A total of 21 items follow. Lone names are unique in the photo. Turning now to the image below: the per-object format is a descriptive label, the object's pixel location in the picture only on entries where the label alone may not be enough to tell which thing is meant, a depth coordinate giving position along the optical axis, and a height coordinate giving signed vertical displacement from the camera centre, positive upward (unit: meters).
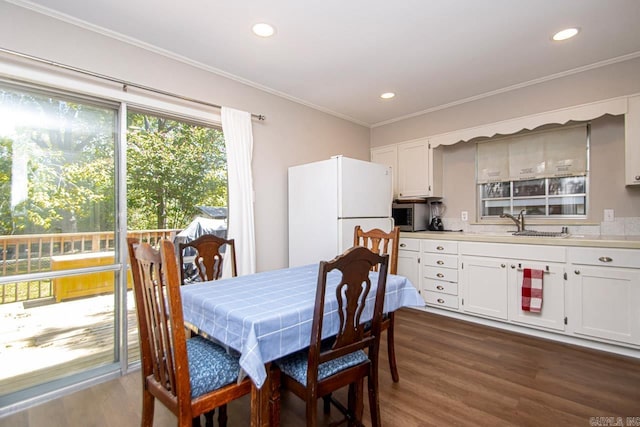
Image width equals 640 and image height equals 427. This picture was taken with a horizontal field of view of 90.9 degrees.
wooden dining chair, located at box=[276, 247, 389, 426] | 1.29 -0.61
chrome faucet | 3.42 -0.06
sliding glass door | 1.97 -0.06
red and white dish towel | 2.81 -0.68
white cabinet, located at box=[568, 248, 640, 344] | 2.41 -0.63
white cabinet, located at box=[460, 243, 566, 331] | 2.76 -0.63
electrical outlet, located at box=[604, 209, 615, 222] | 2.90 -0.01
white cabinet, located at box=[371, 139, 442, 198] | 3.89 +0.60
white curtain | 2.80 +0.22
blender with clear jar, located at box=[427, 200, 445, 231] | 4.03 +0.00
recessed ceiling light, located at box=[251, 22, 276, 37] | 2.19 +1.32
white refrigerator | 2.97 +0.10
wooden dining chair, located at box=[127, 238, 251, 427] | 1.14 -0.59
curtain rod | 1.87 +0.95
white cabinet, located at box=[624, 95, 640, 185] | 2.59 +0.60
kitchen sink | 3.11 -0.19
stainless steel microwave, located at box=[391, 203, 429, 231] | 3.94 -0.01
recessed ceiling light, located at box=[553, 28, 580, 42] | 2.25 +1.32
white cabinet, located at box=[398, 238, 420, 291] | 3.67 -0.53
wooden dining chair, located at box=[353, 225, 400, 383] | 2.13 -0.27
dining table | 1.21 -0.44
